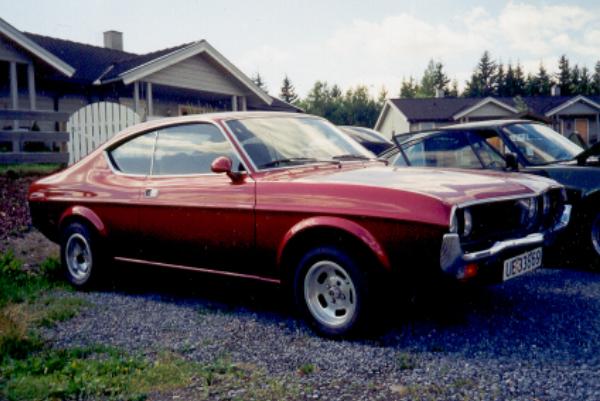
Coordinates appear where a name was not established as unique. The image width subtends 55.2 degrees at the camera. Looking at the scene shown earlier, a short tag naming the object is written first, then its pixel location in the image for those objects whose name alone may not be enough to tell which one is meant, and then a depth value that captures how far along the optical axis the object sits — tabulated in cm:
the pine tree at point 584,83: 7655
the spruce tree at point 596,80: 8349
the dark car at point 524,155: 572
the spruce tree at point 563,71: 9900
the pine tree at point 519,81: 8944
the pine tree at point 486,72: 11088
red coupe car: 356
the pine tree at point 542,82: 8654
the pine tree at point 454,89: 10789
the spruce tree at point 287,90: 9425
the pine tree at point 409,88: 12519
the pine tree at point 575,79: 8100
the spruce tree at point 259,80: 9100
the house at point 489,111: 4512
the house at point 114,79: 1758
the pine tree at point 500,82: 9498
